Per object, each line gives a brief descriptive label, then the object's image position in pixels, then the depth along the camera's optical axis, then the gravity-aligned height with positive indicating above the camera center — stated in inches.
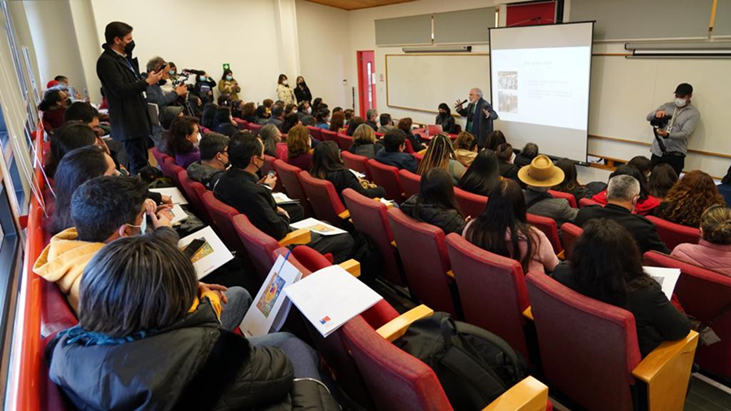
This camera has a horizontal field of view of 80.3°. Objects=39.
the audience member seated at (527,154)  189.3 -32.1
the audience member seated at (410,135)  247.6 -28.1
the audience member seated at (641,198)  122.5 -35.5
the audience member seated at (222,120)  230.1 -13.1
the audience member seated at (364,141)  200.0 -24.0
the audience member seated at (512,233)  87.3 -30.2
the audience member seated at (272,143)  192.7 -21.7
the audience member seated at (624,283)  65.3 -30.9
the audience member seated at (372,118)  279.9 -19.2
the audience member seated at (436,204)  102.3 -27.3
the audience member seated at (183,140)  155.2 -14.7
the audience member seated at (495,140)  200.8 -26.7
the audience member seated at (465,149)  181.9 -27.7
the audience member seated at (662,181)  137.8 -33.7
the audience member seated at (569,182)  155.2 -36.5
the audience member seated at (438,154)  155.9 -24.4
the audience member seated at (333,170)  141.0 -25.6
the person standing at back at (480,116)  295.9 -23.0
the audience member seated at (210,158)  129.1 -18.3
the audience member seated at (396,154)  170.2 -26.3
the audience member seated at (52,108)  193.6 -1.3
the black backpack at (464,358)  55.5 -36.0
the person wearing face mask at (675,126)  208.7 -26.2
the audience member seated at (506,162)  168.4 -32.3
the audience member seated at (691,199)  106.7 -31.2
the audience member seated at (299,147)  169.2 -21.0
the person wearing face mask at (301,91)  418.3 +0.4
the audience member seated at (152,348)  38.9 -22.7
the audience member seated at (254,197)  105.5 -24.6
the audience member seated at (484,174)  131.0 -27.3
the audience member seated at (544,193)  120.5 -32.2
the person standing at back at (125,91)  133.3 +3.2
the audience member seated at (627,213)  96.7 -31.6
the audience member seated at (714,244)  83.0 -33.0
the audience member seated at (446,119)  324.8 -26.2
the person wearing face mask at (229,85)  393.4 +8.9
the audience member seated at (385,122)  275.3 -21.7
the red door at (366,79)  467.4 +8.9
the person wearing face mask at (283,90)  407.2 +2.0
